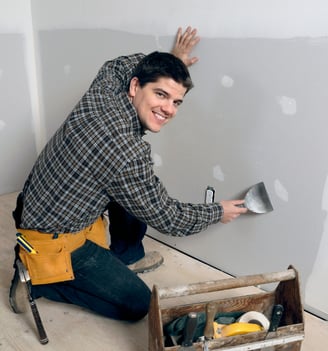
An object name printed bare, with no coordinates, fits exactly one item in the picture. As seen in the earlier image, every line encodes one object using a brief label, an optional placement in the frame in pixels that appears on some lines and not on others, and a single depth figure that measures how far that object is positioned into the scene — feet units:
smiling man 4.36
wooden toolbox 4.02
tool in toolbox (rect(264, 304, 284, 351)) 3.94
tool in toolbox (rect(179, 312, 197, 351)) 3.78
